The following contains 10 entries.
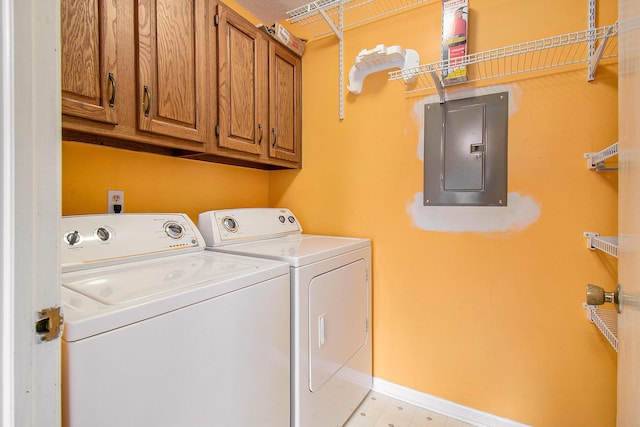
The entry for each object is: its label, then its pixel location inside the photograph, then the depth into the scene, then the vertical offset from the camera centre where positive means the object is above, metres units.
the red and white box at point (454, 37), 1.49 +0.93
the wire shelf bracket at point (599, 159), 1.15 +0.23
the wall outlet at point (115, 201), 1.38 +0.04
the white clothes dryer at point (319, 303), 1.20 -0.46
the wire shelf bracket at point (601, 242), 1.07 -0.13
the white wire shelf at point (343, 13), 1.67 +1.26
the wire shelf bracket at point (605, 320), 1.16 -0.49
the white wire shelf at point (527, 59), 1.26 +0.76
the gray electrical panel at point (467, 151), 1.51 +0.33
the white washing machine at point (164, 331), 0.62 -0.32
